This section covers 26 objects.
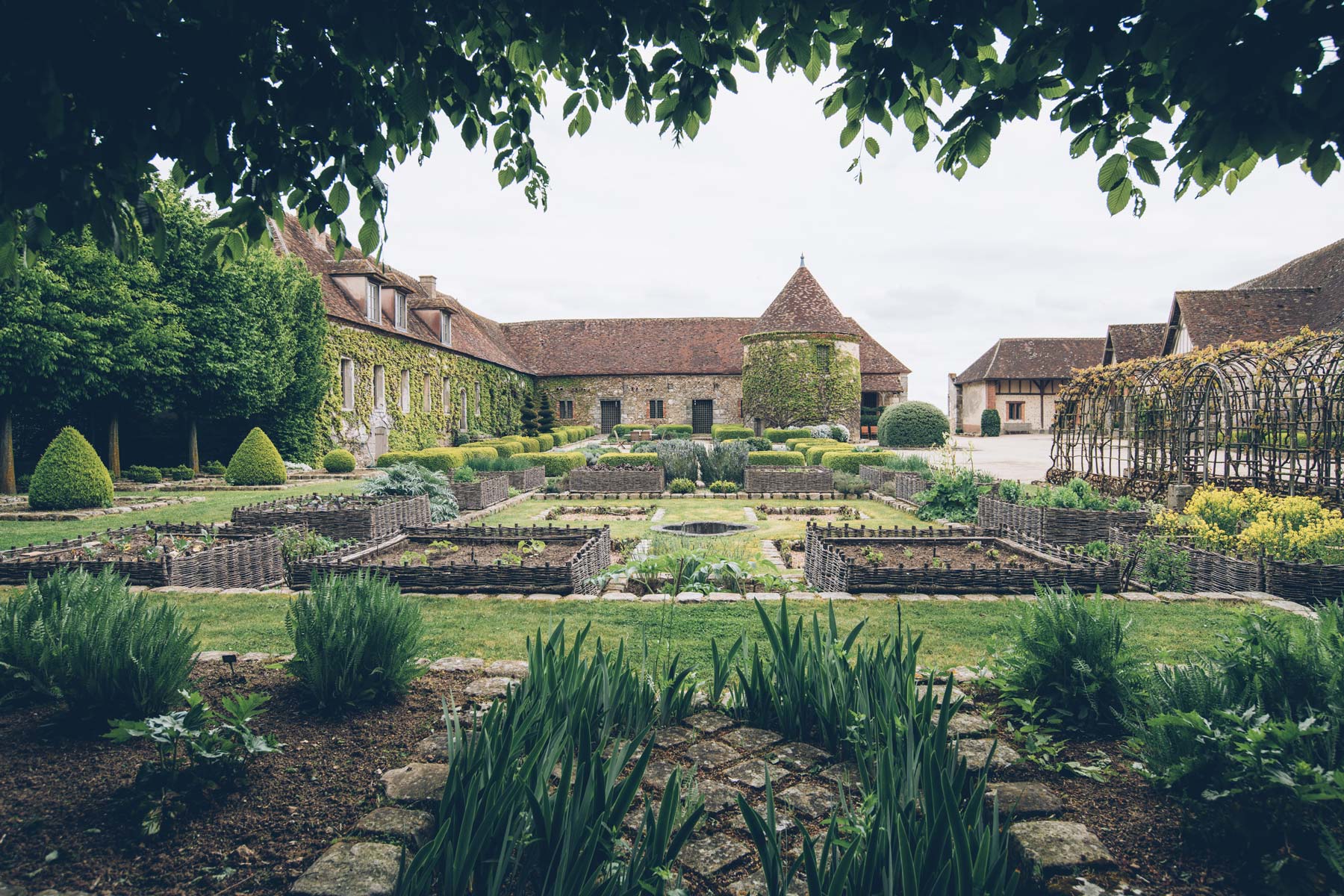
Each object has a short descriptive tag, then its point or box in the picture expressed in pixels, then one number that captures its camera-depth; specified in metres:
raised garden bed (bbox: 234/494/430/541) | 8.77
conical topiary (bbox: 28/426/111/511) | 12.18
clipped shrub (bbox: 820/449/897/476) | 16.12
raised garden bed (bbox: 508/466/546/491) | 14.95
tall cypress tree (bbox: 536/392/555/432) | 35.91
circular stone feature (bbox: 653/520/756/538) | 9.98
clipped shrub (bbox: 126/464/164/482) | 17.34
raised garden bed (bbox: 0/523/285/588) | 6.30
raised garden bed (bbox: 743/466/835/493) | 14.41
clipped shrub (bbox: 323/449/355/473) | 19.25
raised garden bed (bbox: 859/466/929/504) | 12.25
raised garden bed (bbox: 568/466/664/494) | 14.65
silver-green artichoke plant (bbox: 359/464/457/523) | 10.43
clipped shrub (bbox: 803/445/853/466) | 17.25
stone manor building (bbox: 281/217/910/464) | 22.25
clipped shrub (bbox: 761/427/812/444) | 24.79
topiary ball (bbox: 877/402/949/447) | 26.98
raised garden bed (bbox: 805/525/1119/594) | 6.09
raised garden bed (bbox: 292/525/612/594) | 6.20
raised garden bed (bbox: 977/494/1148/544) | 8.42
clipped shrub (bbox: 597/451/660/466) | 15.48
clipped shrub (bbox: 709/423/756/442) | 25.94
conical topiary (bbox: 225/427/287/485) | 16.02
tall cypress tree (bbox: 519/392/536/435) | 35.56
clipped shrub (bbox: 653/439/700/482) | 15.61
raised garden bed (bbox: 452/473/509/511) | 12.35
